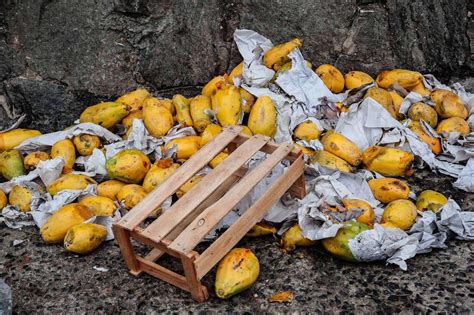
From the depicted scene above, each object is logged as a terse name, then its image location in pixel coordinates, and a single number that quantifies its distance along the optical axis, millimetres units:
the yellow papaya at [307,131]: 3615
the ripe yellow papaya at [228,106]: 3611
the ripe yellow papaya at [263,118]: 3549
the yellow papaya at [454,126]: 3627
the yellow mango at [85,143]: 3674
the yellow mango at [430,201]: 3059
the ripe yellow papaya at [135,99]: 3943
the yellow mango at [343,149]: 3428
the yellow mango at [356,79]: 3992
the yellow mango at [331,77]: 3973
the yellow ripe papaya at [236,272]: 2586
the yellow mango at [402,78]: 4004
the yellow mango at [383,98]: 3744
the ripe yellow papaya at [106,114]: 3803
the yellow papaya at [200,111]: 3674
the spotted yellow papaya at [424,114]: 3723
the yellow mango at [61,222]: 3027
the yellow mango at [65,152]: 3568
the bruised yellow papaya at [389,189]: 3125
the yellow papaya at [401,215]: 2932
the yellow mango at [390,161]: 3334
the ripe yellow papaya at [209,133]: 3457
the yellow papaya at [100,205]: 3170
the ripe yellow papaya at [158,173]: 3238
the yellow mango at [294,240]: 2898
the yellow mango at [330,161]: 3329
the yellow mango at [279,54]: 3895
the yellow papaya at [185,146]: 3465
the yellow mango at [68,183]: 3342
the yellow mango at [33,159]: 3570
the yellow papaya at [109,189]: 3311
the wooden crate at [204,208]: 2588
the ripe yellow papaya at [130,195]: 3195
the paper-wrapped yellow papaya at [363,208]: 2932
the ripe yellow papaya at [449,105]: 3752
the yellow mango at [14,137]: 3789
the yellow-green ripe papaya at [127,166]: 3301
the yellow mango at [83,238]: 2920
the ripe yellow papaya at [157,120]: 3678
